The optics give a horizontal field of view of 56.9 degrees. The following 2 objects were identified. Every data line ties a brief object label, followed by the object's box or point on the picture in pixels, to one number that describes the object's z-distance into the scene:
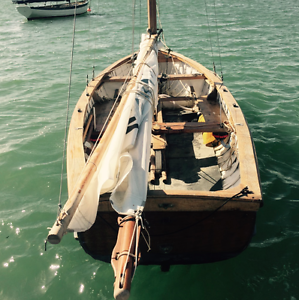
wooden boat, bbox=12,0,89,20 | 33.87
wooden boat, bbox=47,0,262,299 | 3.52
